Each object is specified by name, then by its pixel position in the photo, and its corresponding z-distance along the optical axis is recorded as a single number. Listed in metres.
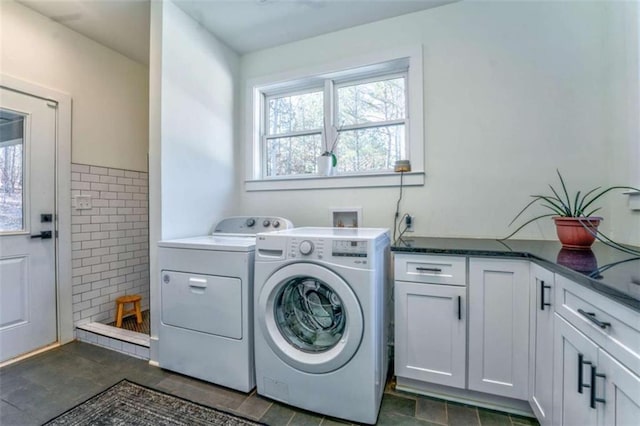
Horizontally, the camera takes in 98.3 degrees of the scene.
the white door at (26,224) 1.99
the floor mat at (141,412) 1.43
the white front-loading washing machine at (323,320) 1.39
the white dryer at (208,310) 1.66
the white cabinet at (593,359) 0.74
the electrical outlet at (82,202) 2.38
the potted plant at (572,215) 1.42
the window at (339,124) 2.28
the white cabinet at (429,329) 1.52
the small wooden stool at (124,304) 2.53
